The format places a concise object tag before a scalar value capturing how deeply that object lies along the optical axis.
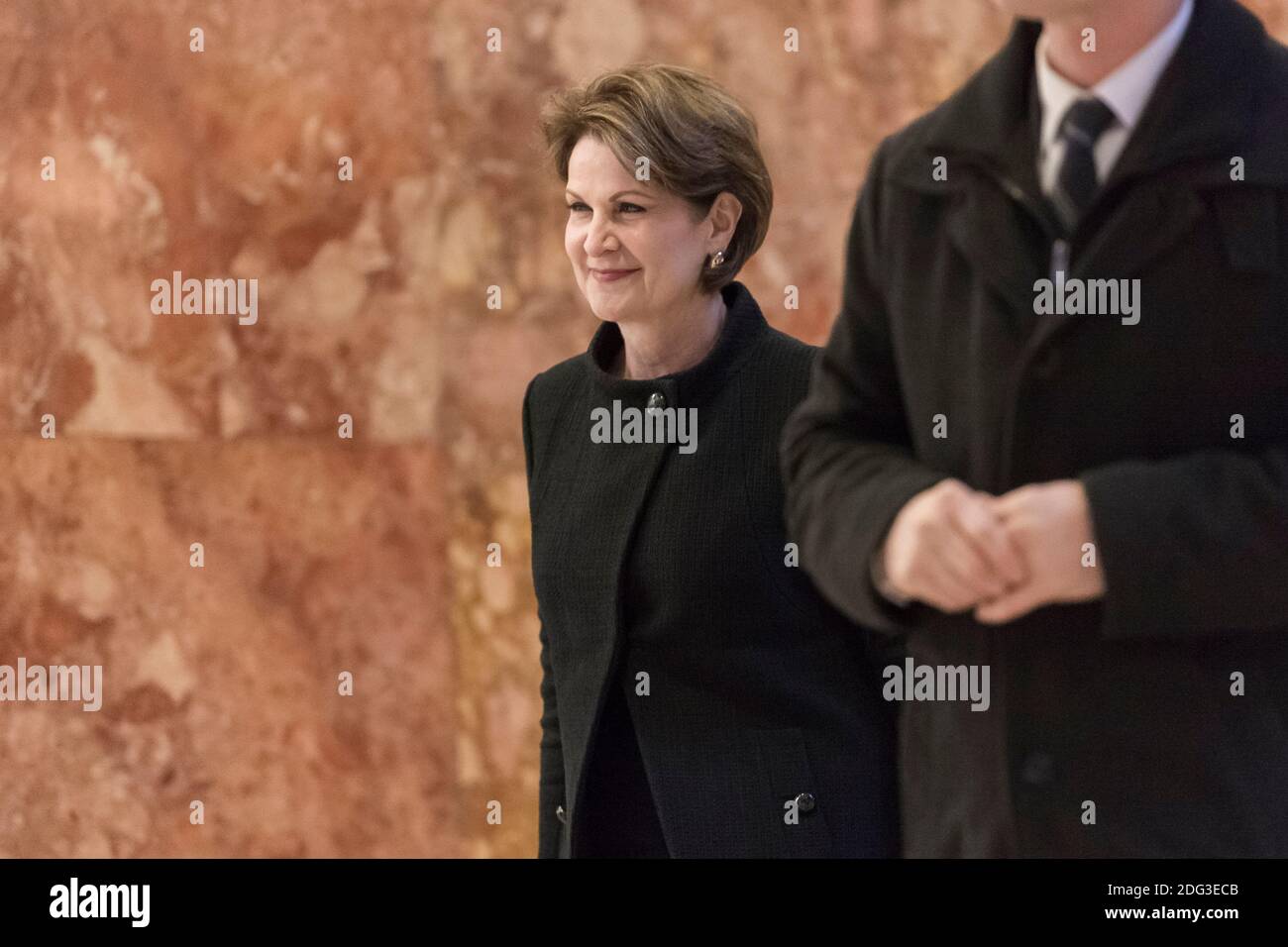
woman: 6.99
